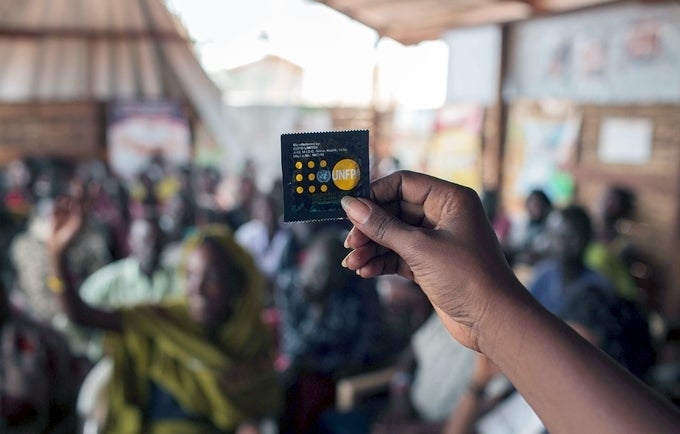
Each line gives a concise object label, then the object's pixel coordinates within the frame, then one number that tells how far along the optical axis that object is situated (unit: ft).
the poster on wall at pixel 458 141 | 16.39
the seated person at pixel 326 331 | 7.14
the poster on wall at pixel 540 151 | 14.07
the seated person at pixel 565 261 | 6.77
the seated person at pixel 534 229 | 10.39
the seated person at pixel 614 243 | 8.72
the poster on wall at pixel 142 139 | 11.38
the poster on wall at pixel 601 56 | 11.68
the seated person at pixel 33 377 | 5.48
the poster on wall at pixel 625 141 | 12.34
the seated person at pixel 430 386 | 6.07
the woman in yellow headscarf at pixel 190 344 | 5.69
